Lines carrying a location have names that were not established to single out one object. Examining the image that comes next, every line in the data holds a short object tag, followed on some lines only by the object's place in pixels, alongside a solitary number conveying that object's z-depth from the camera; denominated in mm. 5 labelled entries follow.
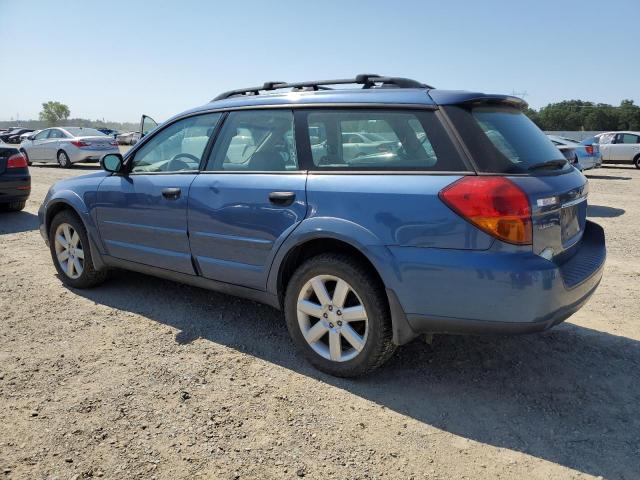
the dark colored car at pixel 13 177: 8859
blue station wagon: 2688
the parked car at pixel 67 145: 19359
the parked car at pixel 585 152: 14402
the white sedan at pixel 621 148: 22047
